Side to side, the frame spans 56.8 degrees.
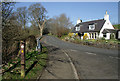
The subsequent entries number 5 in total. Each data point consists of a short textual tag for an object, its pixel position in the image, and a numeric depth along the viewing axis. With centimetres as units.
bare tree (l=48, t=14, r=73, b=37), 4641
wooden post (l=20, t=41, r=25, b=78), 464
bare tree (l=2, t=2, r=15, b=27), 891
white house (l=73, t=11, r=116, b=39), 3328
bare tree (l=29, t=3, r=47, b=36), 4972
